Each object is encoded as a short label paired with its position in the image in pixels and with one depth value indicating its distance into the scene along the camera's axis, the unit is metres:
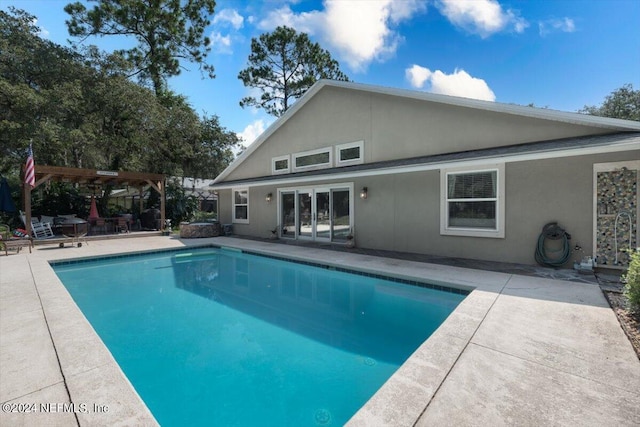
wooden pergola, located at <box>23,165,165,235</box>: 13.05
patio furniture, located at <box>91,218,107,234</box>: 16.22
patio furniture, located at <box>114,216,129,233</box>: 16.50
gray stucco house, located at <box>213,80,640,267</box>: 6.98
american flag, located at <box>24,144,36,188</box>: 11.20
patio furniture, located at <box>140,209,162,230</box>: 18.02
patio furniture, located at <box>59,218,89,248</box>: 14.75
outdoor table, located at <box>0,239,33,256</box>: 10.36
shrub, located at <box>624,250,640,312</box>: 4.26
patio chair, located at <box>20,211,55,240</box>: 14.09
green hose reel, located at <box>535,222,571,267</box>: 7.36
